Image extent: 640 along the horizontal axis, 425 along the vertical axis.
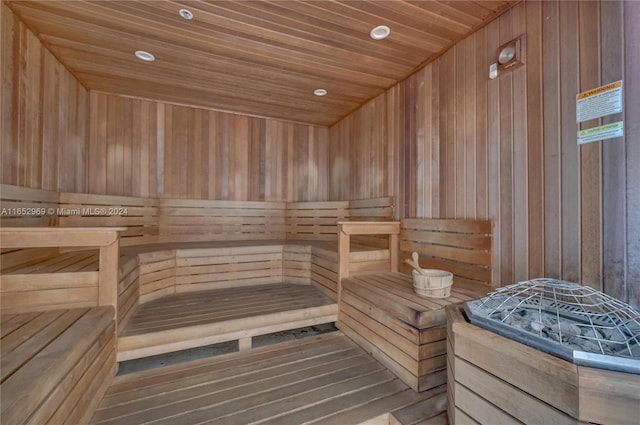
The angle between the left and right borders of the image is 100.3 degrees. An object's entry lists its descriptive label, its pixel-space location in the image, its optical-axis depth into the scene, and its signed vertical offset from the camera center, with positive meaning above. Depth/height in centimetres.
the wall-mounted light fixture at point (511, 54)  176 +107
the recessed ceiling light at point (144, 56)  242 +146
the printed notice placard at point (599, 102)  135 +57
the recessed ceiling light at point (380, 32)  205 +142
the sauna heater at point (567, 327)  81 -46
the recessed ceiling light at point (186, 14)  188 +143
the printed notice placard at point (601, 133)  134 +41
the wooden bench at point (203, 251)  198 -39
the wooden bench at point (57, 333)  96 -59
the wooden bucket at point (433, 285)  179 -49
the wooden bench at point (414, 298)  158 -60
